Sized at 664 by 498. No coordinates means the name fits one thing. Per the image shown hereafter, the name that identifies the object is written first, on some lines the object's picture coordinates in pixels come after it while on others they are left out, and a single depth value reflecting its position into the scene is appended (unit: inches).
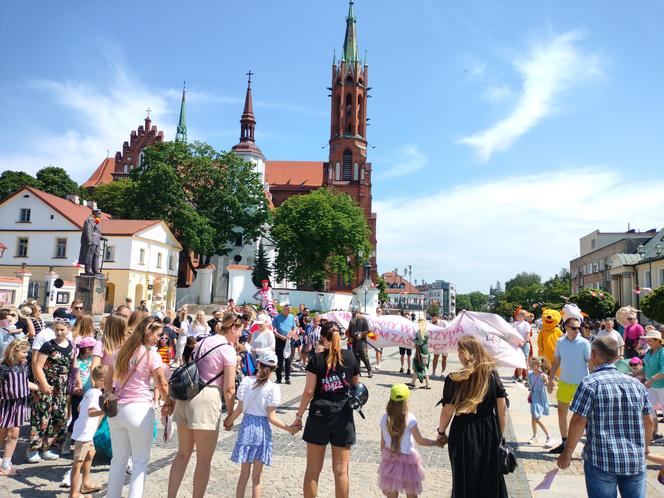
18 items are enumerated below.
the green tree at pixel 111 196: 2137.4
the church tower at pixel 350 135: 2881.4
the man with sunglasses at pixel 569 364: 283.6
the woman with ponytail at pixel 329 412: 188.9
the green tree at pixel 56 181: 2336.4
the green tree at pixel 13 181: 2208.4
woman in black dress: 157.6
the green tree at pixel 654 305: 1068.5
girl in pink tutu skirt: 179.0
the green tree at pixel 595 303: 1476.4
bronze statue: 789.2
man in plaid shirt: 144.5
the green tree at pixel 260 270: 2187.3
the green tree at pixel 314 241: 2086.6
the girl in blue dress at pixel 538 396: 312.0
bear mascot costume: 378.9
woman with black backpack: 190.7
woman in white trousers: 181.5
